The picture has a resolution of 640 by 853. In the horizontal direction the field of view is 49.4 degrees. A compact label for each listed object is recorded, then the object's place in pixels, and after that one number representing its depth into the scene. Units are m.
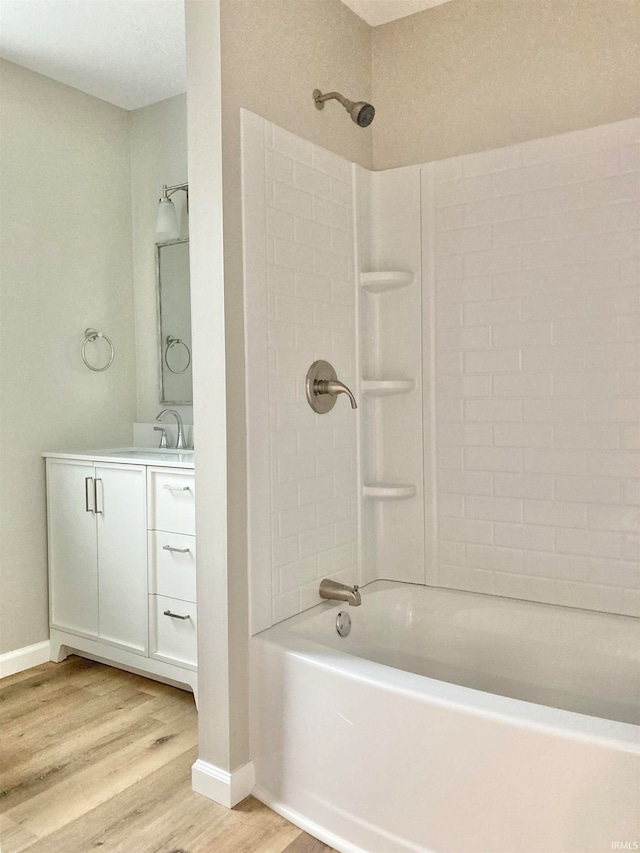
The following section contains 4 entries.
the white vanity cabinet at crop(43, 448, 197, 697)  2.78
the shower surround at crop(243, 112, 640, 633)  2.23
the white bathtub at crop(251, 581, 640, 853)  1.53
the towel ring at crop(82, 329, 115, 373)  3.46
